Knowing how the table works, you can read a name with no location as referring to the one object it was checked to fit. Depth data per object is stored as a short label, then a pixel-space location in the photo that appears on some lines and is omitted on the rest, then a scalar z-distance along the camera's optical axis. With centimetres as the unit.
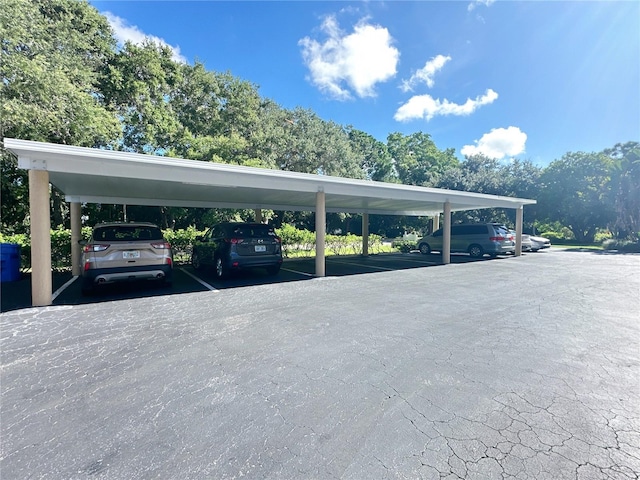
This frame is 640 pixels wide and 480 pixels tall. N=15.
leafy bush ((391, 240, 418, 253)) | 2098
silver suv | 641
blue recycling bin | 847
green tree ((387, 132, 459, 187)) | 4131
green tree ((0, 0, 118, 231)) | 1057
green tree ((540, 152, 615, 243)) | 2488
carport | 578
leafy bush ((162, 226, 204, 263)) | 1453
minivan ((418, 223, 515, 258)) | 1537
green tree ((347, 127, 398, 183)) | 4038
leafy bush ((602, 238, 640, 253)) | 2044
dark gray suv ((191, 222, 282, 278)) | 862
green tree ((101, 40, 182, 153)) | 1731
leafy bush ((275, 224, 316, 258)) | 1809
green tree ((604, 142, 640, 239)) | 2203
